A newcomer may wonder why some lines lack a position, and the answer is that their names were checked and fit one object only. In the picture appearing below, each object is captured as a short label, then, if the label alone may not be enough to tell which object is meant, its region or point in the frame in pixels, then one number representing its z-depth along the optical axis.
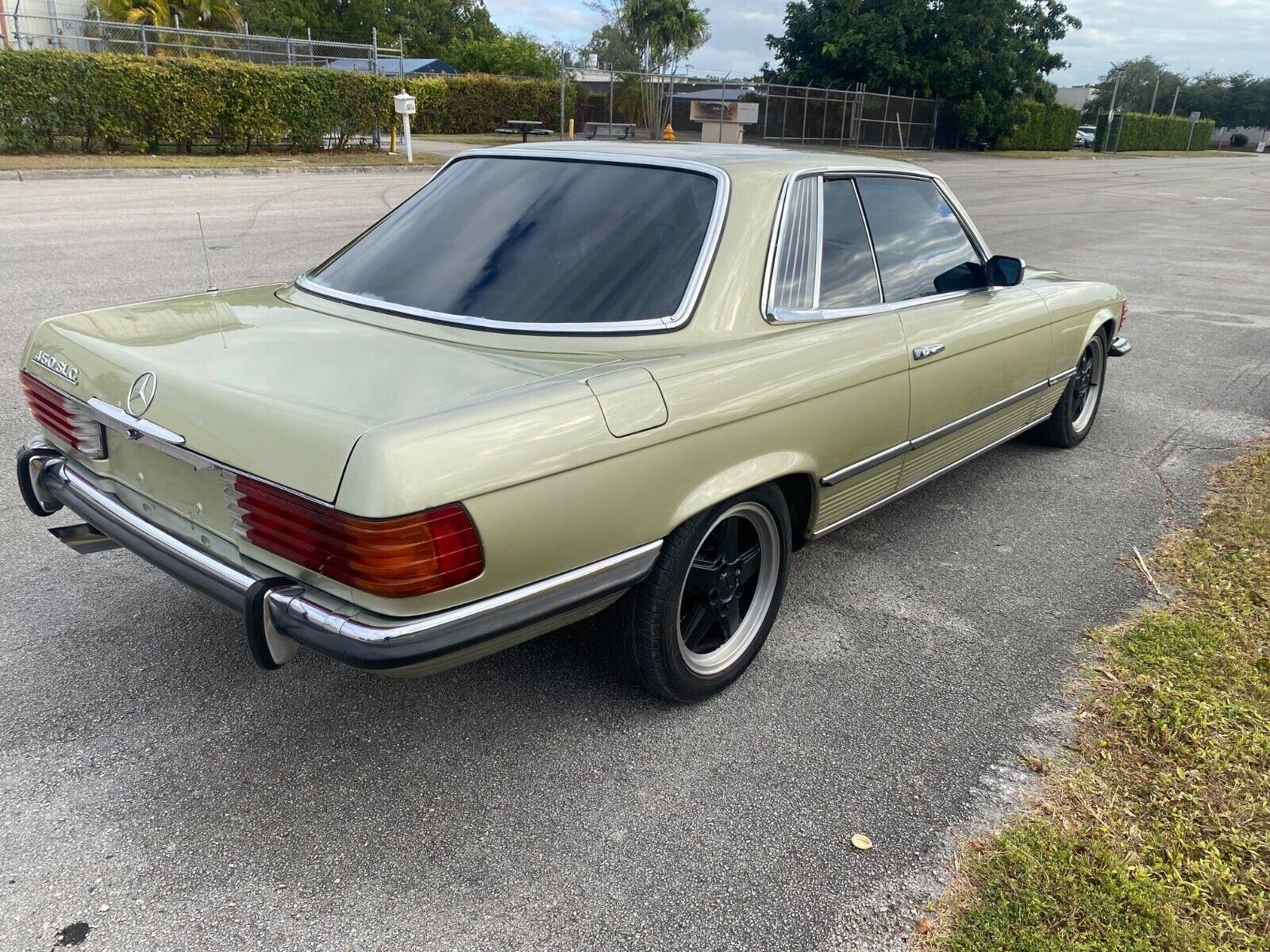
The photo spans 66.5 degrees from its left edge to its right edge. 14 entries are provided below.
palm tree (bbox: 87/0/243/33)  29.05
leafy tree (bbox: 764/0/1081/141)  44.16
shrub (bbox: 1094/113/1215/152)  62.31
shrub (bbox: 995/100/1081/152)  49.62
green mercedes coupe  2.14
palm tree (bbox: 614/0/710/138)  38.44
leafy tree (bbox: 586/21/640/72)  39.38
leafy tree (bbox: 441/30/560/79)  55.19
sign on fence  35.78
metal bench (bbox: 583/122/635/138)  31.06
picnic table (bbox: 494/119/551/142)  31.29
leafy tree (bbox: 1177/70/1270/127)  99.19
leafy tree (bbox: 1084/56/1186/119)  97.12
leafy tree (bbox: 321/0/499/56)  68.62
